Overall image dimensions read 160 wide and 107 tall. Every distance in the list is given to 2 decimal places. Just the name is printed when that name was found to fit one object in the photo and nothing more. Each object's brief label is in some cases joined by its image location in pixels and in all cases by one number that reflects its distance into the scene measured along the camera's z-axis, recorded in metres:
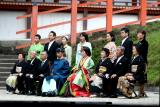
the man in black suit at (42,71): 13.74
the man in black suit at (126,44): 12.91
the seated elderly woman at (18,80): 14.40
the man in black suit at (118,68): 12.40
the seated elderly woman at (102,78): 12.66
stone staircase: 16.59
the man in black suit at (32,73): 14.09
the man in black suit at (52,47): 14.27
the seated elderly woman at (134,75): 12.05
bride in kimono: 12.94
